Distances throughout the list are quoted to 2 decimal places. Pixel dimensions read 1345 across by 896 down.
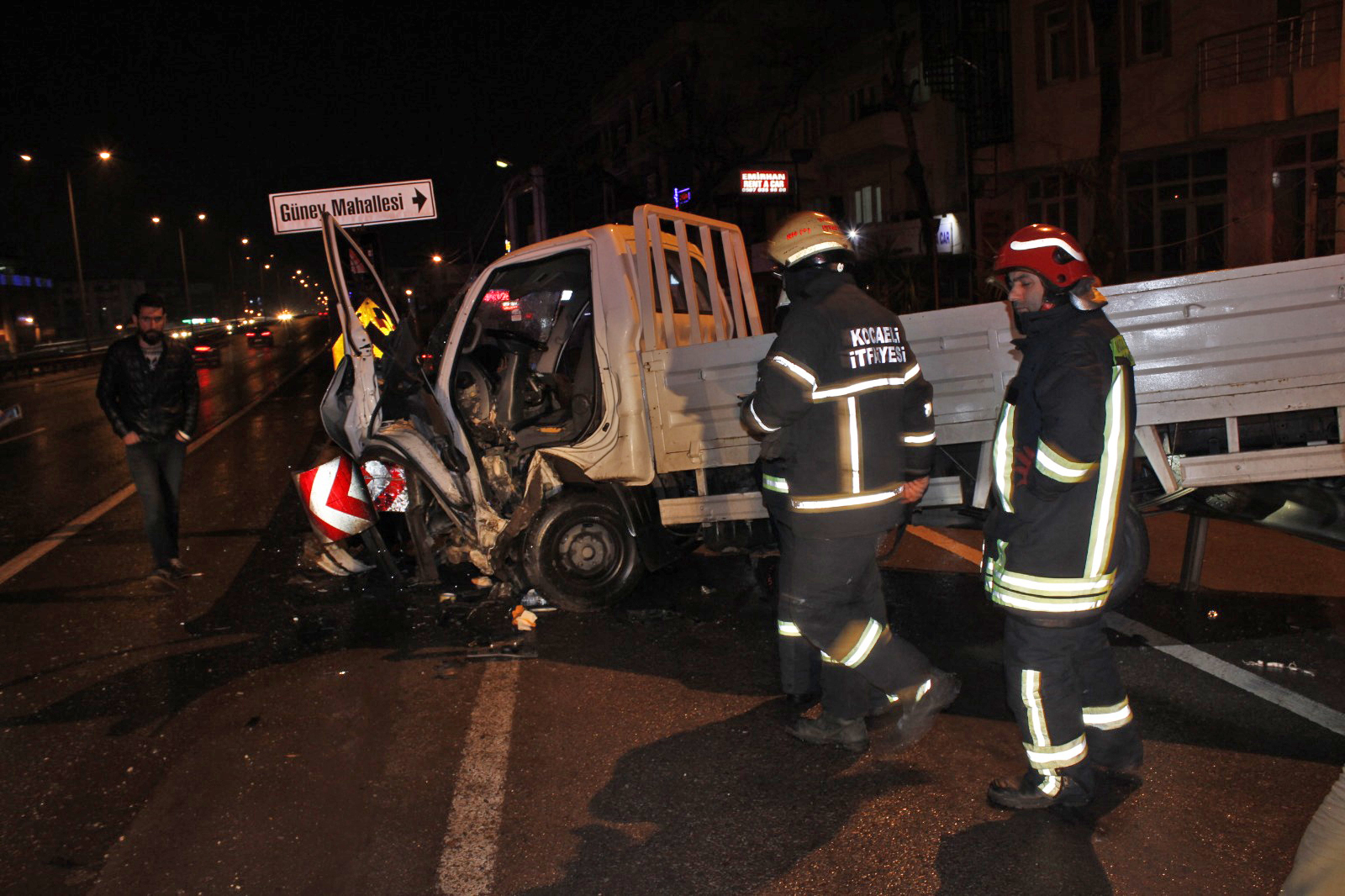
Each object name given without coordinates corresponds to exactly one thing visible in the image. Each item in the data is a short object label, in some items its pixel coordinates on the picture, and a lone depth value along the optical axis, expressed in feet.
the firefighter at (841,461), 11.58
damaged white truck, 14.15
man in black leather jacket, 21.08
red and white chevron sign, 20.06
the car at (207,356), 109.60
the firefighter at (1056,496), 10.03
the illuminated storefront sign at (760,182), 94.27
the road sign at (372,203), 31.65
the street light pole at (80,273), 120.78
